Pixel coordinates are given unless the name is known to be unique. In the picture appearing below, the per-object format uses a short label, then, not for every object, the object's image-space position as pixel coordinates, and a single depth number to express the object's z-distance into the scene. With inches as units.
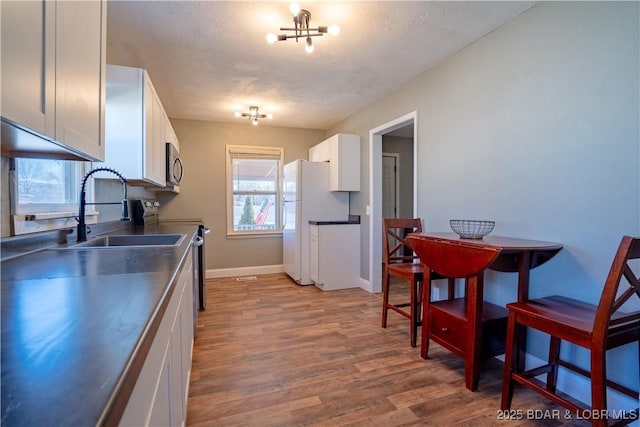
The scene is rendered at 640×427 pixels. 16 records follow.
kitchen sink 77.6
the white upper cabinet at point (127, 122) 84.8
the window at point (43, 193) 53.4
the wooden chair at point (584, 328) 50.8
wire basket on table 83.8
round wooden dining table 71.1
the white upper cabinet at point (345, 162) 164.6
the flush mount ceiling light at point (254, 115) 161.3
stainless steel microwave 120.0
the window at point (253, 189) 193.6
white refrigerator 169.3
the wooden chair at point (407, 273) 98.5
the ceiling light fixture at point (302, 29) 80.8
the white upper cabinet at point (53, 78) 31.5
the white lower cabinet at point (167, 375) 23.2
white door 227.9
